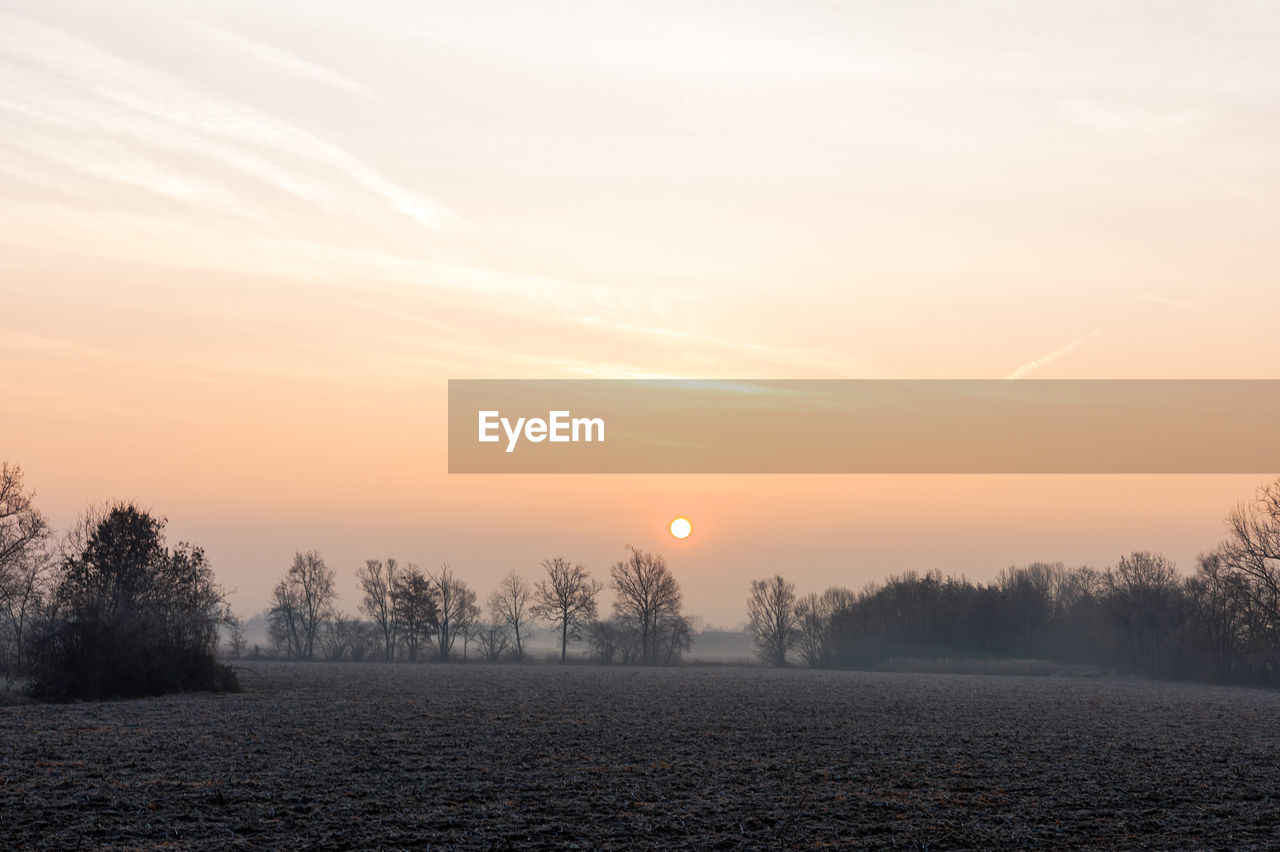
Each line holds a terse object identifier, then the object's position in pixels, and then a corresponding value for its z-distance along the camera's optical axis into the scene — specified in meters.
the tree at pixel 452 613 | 134.38
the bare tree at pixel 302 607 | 135.25
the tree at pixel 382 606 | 131.88
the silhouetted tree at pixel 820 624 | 131.62
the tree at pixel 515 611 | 148.50
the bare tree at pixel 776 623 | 145.38
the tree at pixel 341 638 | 131.12
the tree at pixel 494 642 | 134.11
